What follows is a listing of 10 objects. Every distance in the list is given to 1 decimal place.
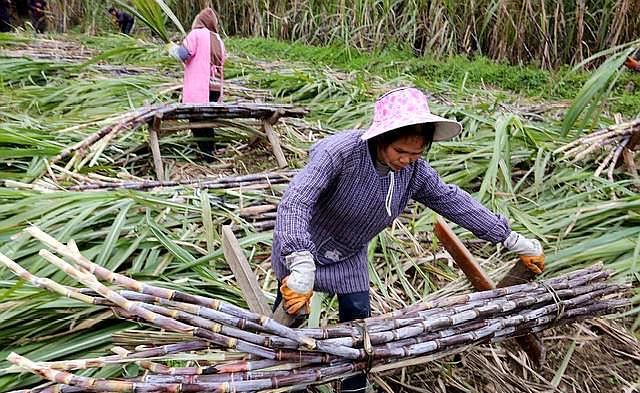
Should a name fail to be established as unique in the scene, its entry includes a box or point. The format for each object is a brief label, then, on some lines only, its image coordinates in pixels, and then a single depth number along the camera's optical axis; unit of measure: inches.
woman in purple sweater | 52.0
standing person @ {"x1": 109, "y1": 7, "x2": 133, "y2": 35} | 355.6
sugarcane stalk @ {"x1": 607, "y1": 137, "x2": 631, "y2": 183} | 97.6
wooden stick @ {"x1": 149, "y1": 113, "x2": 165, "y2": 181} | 114.2
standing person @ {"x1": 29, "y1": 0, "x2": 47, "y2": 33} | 323.0
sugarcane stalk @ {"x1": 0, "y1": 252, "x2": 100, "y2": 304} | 41.9
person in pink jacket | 139.3
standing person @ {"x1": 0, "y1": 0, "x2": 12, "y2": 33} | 285.4
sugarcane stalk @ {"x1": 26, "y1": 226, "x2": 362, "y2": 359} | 42.7
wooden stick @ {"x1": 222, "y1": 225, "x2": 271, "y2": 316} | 55.1
